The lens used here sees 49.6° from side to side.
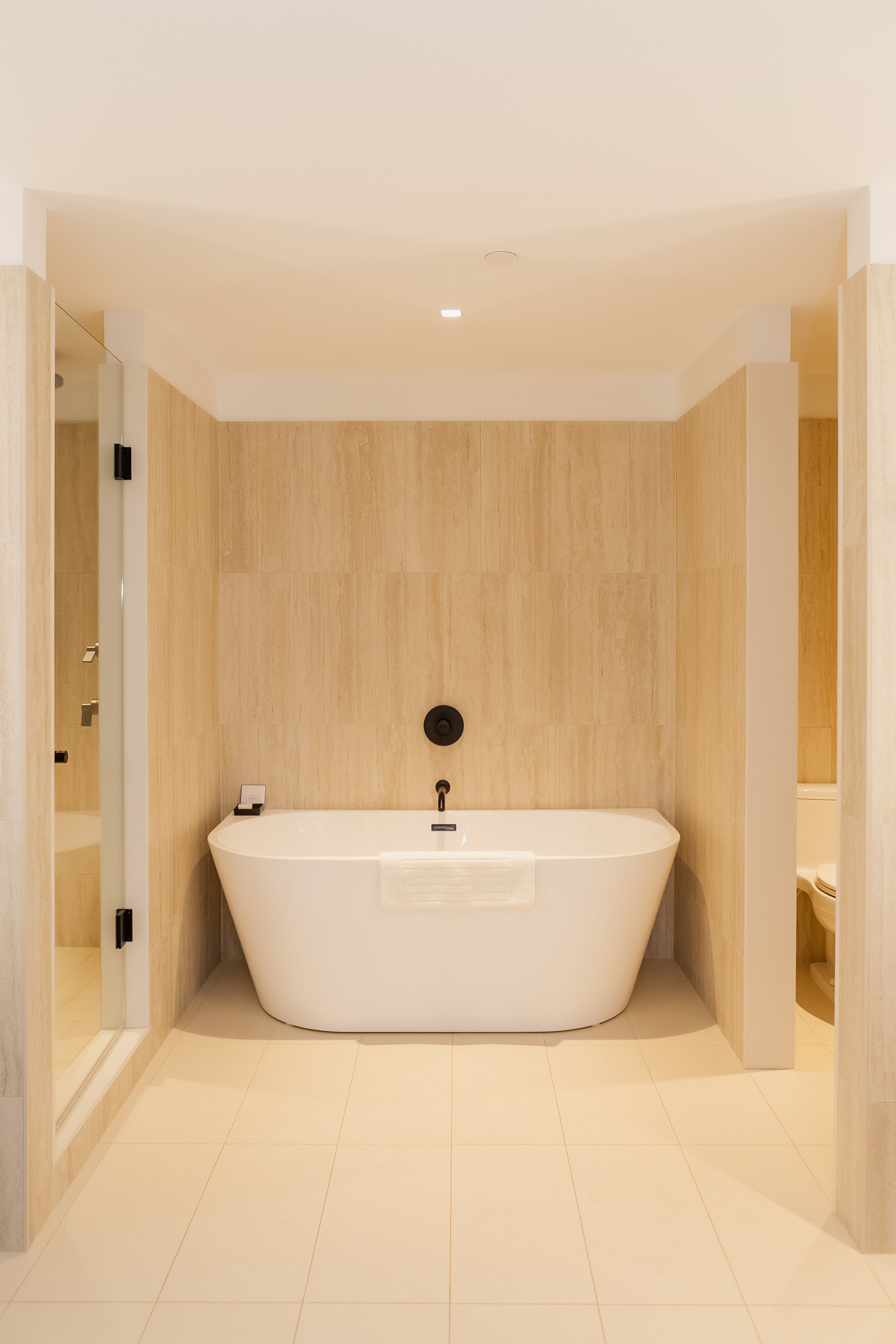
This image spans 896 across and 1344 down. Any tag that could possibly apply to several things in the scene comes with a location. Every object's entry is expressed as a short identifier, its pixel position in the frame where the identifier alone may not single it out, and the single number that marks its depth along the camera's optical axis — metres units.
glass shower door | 2.67
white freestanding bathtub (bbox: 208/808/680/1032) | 3.27
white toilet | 4.23
